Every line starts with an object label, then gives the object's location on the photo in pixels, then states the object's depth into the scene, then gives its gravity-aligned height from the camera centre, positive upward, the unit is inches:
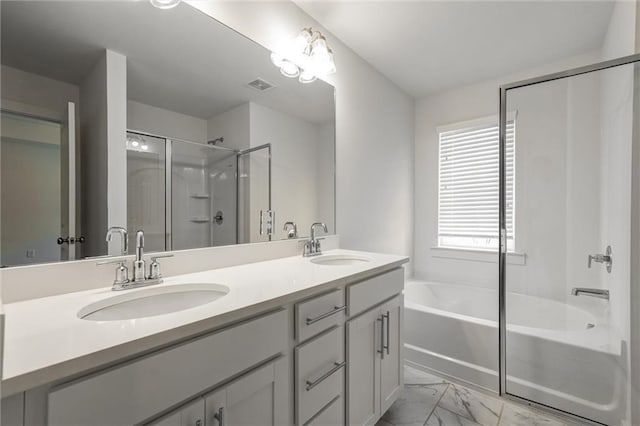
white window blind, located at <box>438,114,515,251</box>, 104.8 +9.6
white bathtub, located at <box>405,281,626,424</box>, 60.9 -34.2
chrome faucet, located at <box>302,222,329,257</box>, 68.6 -8.4
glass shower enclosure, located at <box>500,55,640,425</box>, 58.6 -6.9
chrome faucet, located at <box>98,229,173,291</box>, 38.4 -8.5
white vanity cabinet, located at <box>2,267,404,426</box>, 21.4 -16.8
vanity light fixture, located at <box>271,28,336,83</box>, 67.1 +36.8
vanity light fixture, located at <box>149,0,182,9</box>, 45.6 +33.3
